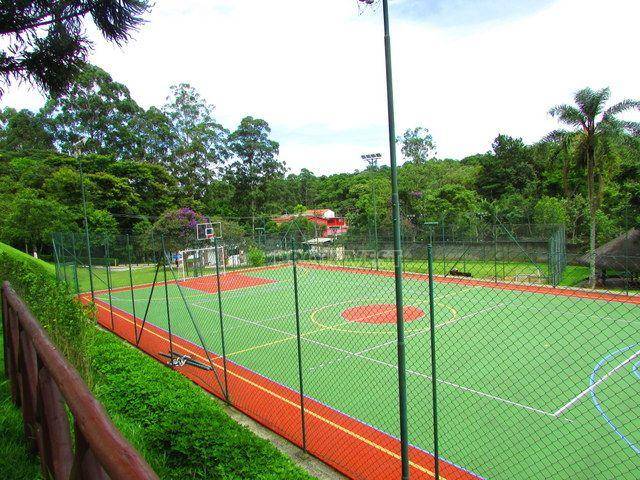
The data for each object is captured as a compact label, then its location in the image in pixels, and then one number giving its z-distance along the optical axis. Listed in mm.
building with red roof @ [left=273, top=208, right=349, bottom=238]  51694
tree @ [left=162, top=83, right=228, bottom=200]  47219
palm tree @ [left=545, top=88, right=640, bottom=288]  17625
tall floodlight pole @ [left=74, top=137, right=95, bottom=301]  13068
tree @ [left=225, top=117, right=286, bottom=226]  48375
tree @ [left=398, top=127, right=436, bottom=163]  55812
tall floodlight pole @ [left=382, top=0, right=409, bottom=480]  3535
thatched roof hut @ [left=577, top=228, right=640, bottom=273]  15578
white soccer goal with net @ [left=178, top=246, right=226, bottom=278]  23594
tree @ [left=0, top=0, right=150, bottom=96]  3981
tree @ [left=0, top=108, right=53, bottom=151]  48312
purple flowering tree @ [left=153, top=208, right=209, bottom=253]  34828
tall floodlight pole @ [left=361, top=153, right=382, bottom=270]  30562
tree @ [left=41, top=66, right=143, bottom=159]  46500
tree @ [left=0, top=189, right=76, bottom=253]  29594
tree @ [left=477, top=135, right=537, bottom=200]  42438
